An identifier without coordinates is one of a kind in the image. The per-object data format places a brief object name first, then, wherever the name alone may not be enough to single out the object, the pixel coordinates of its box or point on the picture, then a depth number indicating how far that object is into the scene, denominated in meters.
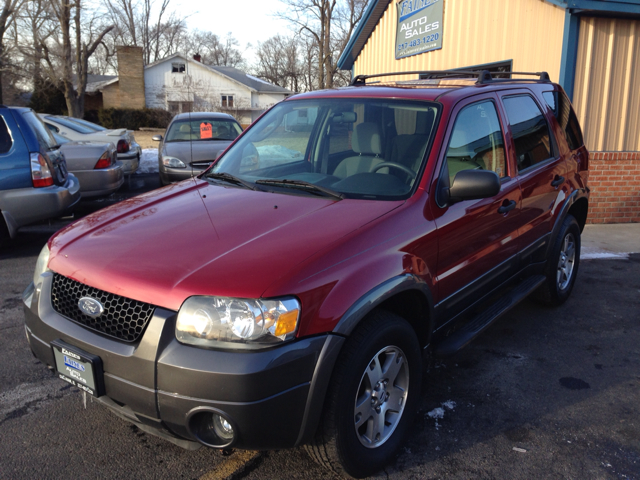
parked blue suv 5.99
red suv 2.15
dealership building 7.60
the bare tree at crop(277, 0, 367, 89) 34.47
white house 48.03
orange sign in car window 7.91
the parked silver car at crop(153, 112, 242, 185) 9.87
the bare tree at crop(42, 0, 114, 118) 33.88
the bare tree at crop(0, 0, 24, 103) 30.52
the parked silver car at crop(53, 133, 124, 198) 8.66
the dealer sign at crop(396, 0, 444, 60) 10.91
